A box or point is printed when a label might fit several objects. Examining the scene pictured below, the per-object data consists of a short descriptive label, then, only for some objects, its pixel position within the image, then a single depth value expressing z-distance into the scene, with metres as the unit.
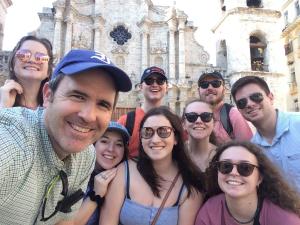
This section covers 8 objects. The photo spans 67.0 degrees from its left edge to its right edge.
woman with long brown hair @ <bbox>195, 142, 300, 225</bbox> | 1.97
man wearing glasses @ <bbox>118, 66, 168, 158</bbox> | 3.25
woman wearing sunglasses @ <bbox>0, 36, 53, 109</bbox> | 2.38
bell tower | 14.18
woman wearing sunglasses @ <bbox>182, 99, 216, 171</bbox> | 2.69
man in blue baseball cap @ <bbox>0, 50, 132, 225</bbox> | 1.13
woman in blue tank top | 2.09
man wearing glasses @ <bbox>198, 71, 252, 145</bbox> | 2.96
